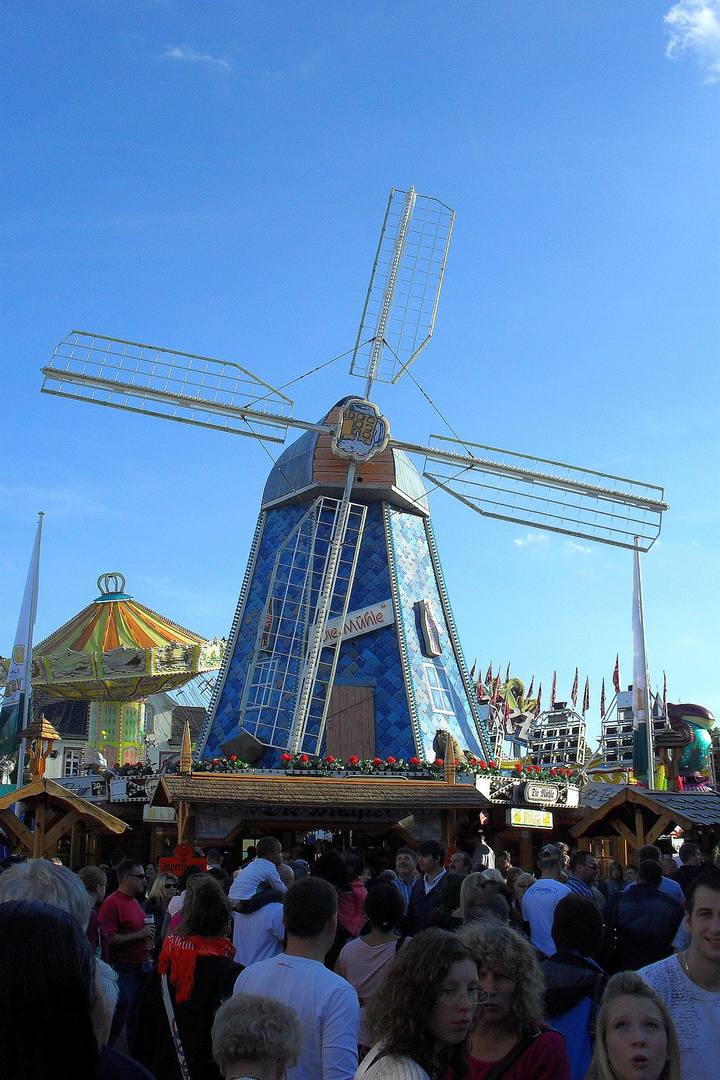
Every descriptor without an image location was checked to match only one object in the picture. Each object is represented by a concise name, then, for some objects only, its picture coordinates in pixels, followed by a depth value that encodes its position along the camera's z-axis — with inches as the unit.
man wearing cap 271.6
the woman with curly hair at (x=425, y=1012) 124.2
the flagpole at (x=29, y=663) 895.9
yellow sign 797.9
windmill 859.4
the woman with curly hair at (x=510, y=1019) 134.4
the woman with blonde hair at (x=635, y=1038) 122.1
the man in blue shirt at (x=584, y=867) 322.3
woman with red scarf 178.4
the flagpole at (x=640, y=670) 934.4
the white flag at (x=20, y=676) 930.7
